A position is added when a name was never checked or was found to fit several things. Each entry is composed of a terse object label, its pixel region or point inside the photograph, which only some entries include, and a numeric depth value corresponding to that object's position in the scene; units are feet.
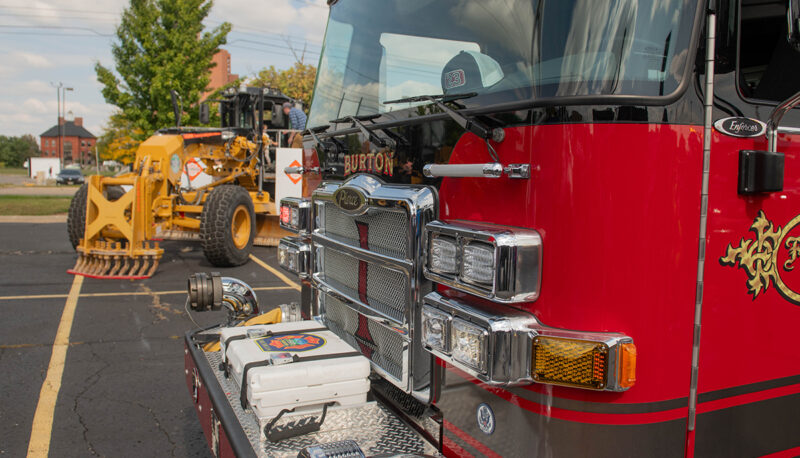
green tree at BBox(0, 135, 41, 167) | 354.54
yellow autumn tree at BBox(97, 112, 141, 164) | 67.21
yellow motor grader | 27.35
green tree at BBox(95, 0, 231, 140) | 59.62
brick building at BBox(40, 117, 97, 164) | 388.78
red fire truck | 5.18
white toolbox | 7.19
